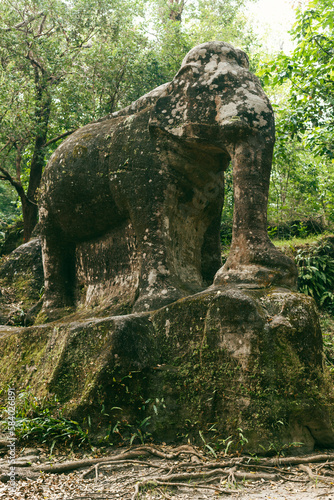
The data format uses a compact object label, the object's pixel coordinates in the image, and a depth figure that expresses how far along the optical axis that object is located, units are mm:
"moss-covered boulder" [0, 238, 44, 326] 5352
